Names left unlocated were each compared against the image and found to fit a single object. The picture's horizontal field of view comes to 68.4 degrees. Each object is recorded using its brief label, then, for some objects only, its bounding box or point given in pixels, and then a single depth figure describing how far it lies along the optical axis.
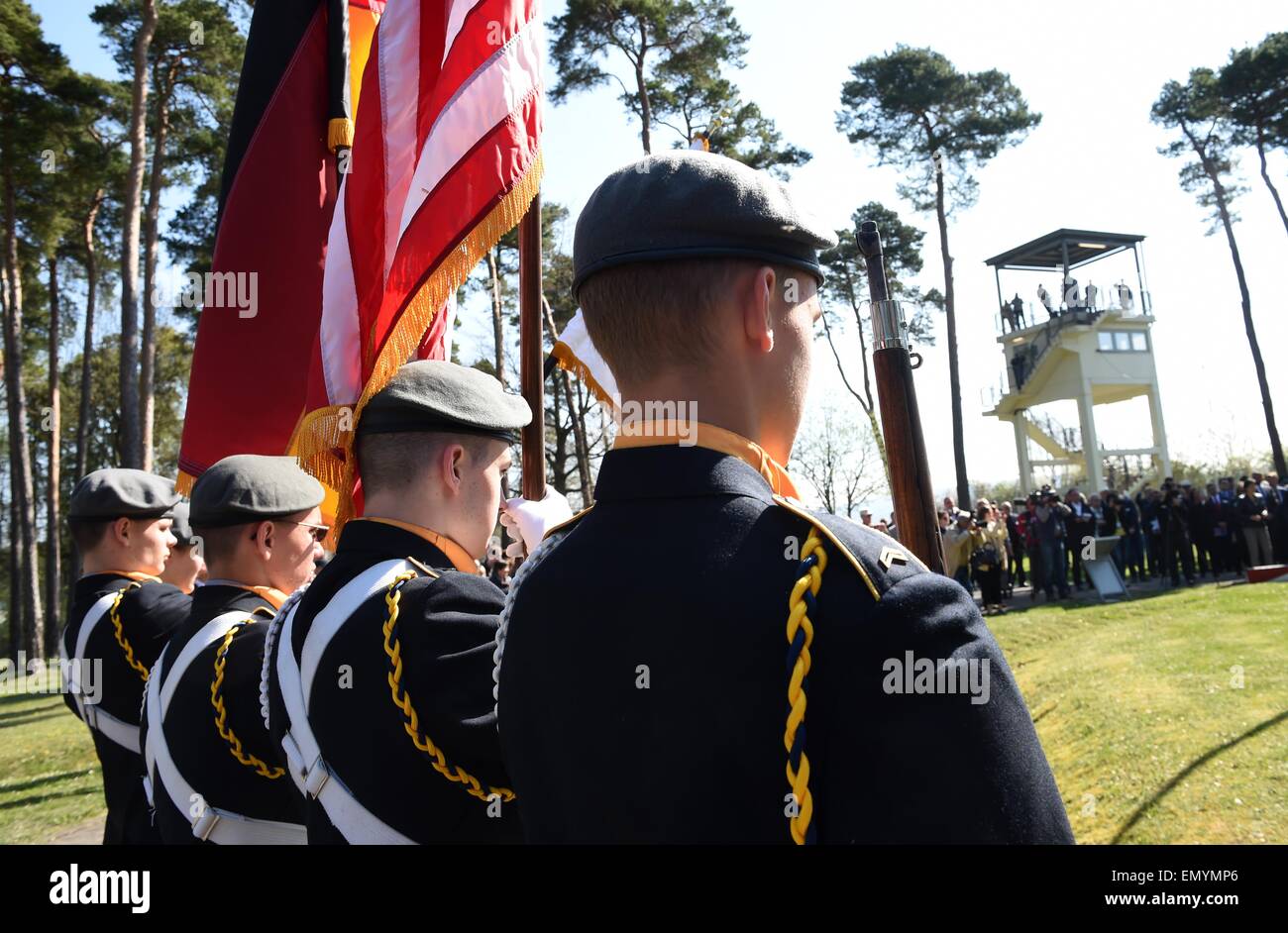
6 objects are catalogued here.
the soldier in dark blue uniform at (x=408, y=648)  2.14
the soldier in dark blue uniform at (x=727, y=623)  1.08
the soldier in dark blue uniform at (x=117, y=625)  3.85
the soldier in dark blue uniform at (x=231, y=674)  2.91
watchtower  31.53
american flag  3.50
